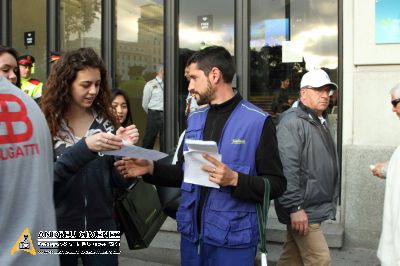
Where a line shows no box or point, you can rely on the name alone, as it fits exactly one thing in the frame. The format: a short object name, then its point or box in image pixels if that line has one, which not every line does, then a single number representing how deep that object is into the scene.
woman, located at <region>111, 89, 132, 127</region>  4.40
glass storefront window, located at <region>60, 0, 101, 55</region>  7.87
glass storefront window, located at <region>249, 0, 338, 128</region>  6.61
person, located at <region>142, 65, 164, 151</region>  7.26
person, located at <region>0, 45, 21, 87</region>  3.23
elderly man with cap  3.80
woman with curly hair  2.68
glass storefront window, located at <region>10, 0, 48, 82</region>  8.42
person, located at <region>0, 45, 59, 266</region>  1.50
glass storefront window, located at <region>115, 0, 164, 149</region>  7.45
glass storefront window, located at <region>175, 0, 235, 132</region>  7.08
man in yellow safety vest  5.72
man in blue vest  2.66
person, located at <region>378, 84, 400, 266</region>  2.72
